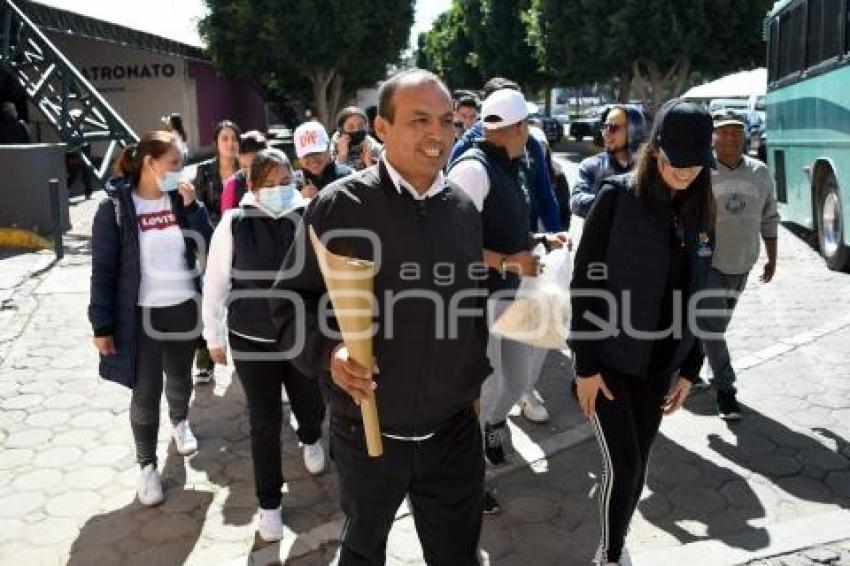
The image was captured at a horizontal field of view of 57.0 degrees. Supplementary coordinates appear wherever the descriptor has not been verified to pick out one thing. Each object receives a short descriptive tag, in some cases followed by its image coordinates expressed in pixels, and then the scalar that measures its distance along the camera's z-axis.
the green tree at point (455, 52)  50.69
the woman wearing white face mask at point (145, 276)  3.93
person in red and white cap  4.82
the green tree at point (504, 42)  41.78
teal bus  8.55
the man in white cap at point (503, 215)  3.69
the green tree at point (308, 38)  27.69
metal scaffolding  13.98
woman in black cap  2.87
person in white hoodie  3.69
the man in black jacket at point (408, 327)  2.33
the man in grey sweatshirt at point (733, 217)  4.80
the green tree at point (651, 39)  26.09
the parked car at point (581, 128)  36.21
